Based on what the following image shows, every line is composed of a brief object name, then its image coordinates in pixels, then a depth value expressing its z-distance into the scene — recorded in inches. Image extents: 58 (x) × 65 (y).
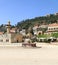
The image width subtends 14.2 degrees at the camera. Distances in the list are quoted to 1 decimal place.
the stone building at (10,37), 2223.2
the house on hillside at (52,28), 2771.9
